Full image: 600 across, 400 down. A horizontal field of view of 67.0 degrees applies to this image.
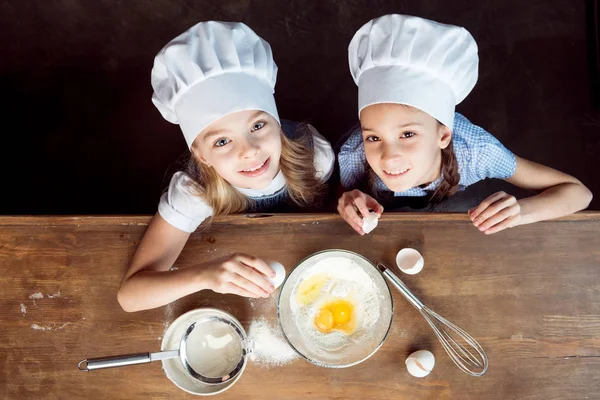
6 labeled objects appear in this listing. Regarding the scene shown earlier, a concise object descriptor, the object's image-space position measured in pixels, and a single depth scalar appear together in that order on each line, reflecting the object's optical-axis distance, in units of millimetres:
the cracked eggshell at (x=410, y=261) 1039
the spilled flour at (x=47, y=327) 1075
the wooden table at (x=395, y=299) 1023
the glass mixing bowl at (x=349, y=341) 977
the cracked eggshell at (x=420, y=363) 987
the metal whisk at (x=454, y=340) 1016
